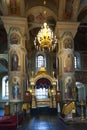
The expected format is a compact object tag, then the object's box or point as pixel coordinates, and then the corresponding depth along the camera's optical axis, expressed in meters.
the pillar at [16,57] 9.42
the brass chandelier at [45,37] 8.50
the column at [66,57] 9.73
